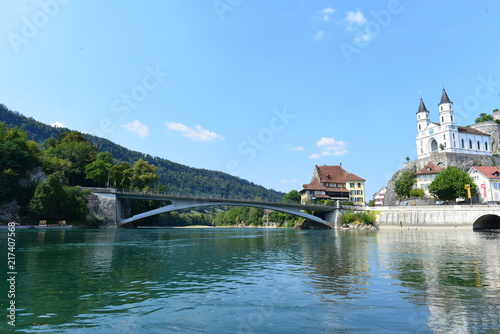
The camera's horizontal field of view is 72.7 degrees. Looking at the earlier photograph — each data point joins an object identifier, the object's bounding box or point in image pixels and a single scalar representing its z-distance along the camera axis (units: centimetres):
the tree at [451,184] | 7188
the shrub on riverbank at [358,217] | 7619
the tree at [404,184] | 8812
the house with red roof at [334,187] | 9938
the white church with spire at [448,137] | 9808
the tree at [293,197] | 10525
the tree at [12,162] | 6178
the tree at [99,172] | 8119
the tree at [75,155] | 8252
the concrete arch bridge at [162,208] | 7314
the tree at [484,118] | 12216
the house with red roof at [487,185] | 7406
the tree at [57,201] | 6112
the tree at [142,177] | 8956
